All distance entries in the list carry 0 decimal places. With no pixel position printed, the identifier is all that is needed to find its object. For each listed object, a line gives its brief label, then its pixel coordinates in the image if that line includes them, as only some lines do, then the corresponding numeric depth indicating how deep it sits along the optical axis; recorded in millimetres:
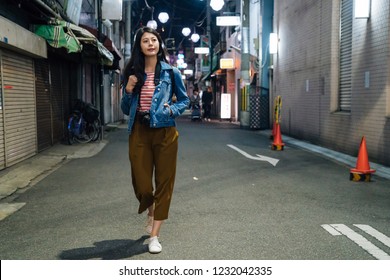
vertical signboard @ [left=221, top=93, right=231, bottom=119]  30067
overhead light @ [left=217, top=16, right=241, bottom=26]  24969
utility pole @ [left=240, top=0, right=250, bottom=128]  22938
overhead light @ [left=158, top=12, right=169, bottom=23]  32656
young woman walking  4641
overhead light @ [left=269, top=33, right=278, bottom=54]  20812
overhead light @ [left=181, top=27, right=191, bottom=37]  42000
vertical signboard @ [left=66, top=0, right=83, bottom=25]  15659
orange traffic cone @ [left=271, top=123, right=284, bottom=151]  13828
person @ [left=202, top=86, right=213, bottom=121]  31489
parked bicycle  15267
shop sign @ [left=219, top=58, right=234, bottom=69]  31648
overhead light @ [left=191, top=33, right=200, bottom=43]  44988
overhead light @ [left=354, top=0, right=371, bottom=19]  11547
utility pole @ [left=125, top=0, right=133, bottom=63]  28403
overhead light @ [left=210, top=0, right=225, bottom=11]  26812
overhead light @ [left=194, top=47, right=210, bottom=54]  42156
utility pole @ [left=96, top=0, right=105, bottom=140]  18578
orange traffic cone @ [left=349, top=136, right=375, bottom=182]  8820
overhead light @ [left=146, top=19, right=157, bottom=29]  33334
